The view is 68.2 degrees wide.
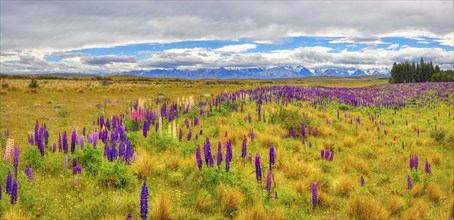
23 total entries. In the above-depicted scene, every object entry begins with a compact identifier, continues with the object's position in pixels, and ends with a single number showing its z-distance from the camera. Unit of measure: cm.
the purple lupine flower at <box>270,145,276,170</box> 636
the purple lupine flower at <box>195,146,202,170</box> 660
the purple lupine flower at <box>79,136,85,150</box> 769
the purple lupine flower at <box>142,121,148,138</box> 979
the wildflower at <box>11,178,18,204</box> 491
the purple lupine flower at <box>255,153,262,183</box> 609
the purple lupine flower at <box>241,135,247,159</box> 721
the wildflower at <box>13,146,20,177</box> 575
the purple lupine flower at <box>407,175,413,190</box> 702
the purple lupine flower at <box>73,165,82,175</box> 646
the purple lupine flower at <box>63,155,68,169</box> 678
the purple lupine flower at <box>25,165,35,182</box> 570
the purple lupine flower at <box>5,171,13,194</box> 500
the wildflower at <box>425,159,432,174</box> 771
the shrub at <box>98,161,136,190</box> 621
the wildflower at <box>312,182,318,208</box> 577
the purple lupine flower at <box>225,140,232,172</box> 630
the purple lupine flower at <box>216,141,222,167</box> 641
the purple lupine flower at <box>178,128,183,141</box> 1008
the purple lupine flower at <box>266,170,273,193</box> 590
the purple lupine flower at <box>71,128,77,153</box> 762
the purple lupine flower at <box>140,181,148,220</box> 417
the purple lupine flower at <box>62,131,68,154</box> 747
